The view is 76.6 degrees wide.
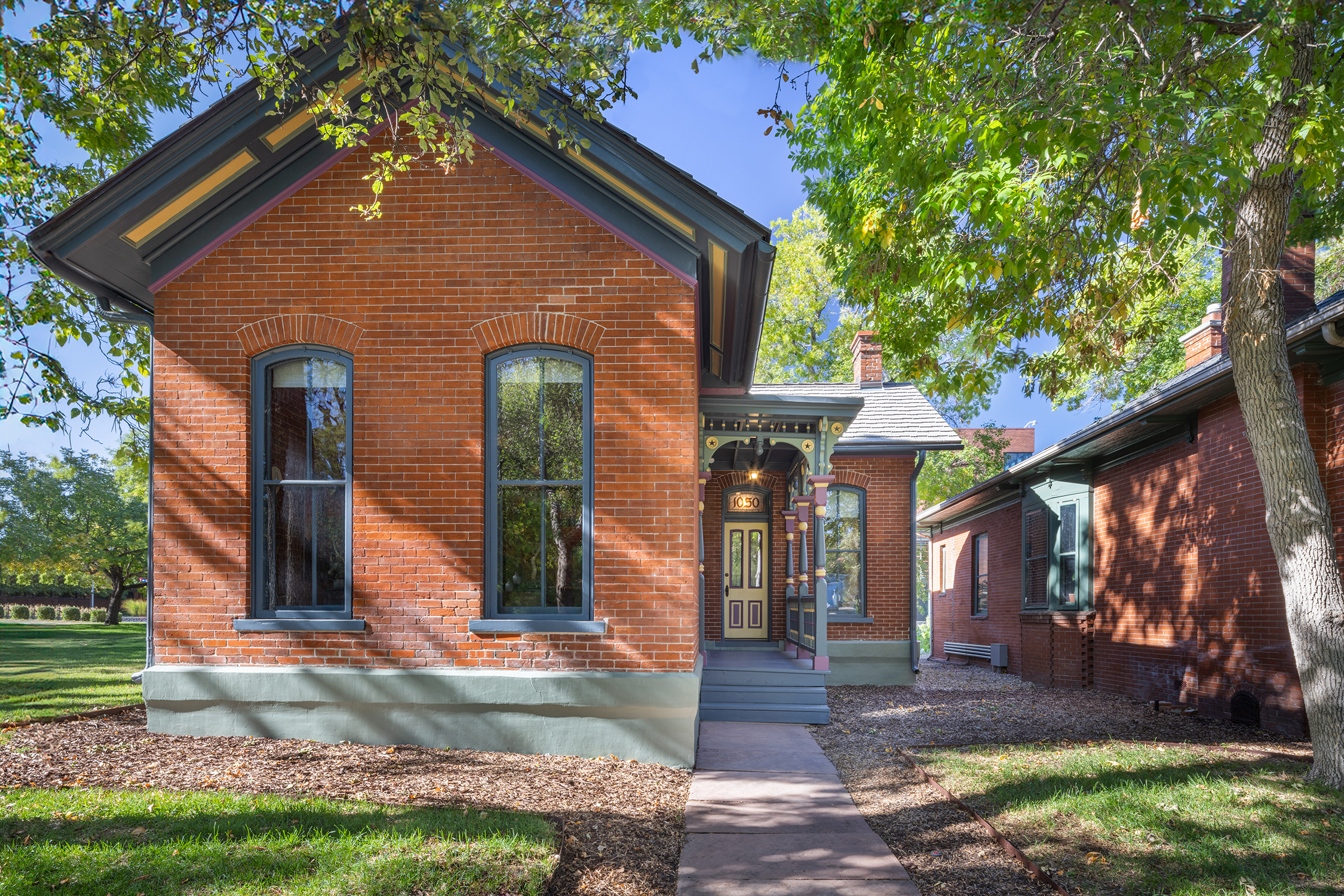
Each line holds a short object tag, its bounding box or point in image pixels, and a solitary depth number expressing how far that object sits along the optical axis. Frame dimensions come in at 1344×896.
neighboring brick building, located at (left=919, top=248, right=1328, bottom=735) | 9.43
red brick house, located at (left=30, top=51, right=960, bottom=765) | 7.55
